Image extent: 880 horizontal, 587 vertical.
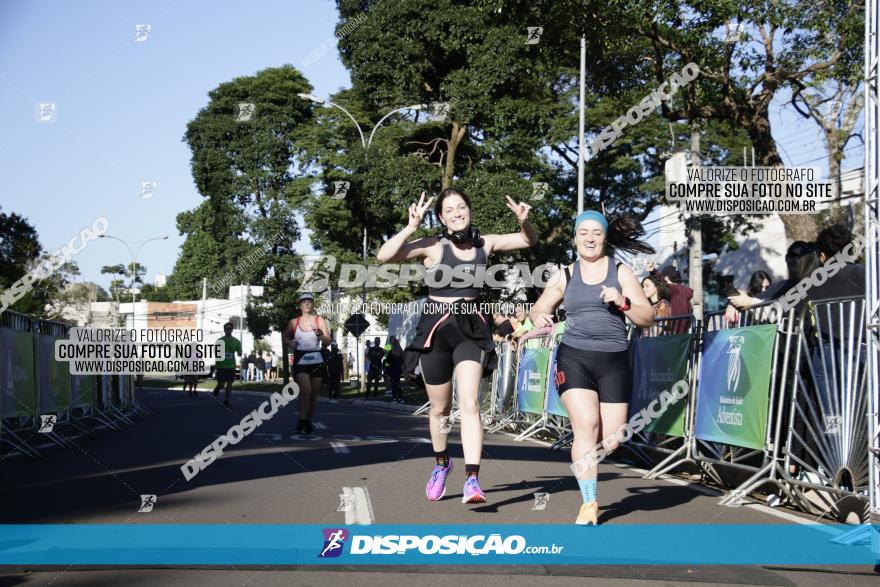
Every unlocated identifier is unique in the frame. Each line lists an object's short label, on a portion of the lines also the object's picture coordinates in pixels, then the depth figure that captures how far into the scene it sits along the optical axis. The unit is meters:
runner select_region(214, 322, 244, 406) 21.33
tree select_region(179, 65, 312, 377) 48.91
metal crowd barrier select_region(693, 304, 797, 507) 7.11
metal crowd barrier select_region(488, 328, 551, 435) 13.69
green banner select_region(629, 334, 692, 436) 8.96
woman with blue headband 5.89
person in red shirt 11.69
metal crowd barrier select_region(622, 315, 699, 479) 8.72
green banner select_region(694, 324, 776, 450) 7.37
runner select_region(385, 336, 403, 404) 28.27
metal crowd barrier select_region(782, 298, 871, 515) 6.49
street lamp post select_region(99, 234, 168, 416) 20.05
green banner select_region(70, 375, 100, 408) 14.63
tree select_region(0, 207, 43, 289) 45.03
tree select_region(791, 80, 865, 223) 19.84
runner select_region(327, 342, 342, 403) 30.72
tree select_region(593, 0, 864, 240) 15.20
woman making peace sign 6.48
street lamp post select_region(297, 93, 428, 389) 30.83
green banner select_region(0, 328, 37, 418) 10.85
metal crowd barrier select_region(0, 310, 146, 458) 11.09
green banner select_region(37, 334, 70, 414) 12.62
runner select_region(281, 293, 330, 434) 13.27
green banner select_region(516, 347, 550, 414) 13.65
